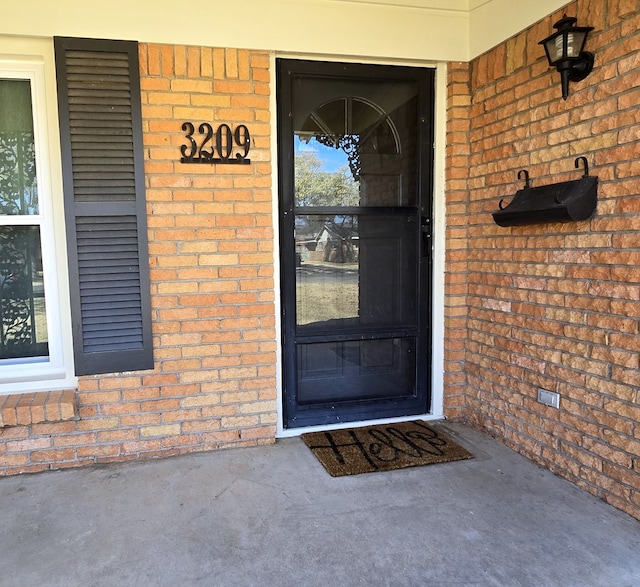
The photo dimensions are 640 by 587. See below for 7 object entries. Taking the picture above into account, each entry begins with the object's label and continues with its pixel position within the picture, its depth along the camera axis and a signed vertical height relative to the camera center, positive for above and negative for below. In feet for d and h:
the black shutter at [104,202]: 8.06 +0.79
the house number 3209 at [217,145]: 8.60 +1.87
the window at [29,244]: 8.37 +0.06
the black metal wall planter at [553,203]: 7.02 +0.64
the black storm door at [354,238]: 9.45 +0.13
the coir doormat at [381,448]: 8.43 -3.91
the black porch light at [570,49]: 6.98 +2.92
